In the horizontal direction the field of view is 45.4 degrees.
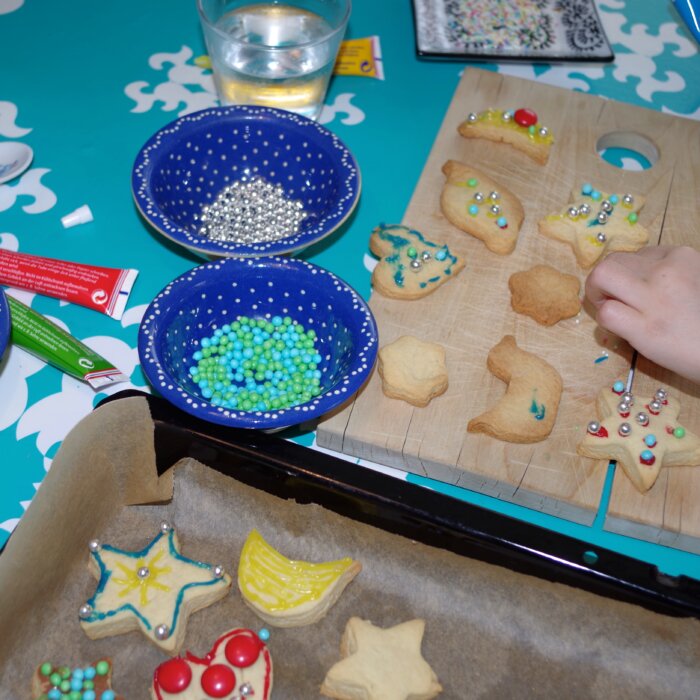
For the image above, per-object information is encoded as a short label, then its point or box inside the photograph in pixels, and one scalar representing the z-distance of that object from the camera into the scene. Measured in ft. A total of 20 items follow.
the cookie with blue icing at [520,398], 2.78
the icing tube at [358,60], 4.13
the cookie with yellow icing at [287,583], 2.42
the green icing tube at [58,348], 2.84
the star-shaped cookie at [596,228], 3.36
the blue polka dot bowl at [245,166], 3.26
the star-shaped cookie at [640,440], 2.72
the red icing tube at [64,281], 3.13
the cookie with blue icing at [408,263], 3.17
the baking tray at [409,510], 2.39
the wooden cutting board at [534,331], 2.73
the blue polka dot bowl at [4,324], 2.68
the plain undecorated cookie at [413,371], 2.86
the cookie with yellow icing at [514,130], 3.73
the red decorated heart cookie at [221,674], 2.31
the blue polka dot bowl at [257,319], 2.72
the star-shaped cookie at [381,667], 2.32
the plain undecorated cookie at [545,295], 3.13
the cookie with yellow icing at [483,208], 3.35
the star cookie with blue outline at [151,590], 2.37
